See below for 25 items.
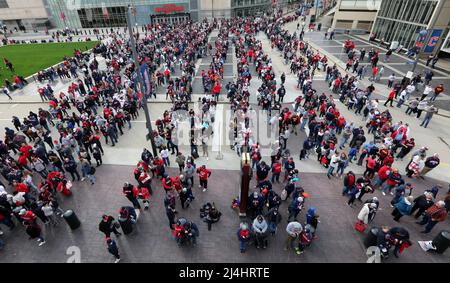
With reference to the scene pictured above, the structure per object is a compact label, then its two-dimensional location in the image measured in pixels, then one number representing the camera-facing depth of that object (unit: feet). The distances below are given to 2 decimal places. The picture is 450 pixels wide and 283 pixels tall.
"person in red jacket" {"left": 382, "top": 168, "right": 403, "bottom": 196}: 32.81
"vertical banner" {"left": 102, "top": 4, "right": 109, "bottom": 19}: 178.09
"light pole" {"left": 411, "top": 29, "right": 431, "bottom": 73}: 66.19
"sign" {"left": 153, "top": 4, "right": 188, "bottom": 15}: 176.24
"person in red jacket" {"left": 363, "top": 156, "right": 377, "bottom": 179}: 35.29
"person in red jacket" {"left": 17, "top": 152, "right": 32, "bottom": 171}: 38.42
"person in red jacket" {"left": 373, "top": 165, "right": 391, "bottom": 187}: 33.76
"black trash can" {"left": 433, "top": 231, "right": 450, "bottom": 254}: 25.63
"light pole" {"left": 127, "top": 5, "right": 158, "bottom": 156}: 33.83
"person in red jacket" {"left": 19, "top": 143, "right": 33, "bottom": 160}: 39.04
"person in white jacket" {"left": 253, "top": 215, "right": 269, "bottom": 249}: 25.81
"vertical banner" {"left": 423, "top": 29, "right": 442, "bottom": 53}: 67.31
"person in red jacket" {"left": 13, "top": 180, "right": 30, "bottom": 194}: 31.81
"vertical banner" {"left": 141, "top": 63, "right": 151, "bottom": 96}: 36.54
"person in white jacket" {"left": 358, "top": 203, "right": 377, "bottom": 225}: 28.12
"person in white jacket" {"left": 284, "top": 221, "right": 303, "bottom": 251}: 25.50
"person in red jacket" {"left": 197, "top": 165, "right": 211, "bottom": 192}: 33.63
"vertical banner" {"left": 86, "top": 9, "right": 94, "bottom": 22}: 179.39
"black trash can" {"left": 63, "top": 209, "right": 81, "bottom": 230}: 29.37
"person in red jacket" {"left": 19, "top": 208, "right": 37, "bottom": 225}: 28.11
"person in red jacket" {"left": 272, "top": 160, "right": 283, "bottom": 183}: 35.22
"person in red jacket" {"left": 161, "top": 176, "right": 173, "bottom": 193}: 32.12
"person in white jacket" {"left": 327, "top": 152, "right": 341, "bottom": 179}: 35.92
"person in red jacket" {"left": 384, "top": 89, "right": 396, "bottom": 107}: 56.39
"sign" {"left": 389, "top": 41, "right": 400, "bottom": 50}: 95.71
